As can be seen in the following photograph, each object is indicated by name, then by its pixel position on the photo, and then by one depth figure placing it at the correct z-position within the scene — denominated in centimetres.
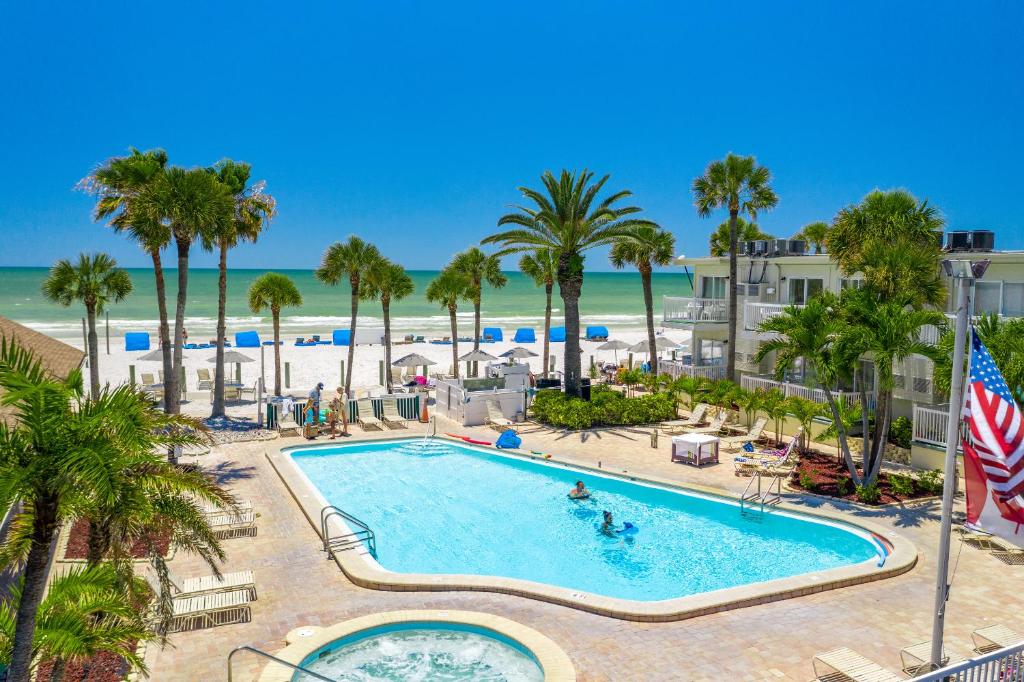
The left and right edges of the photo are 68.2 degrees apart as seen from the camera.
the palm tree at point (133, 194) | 1833
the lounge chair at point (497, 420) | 2550
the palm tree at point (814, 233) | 5138
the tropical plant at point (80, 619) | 687
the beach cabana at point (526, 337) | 6581
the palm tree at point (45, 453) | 591
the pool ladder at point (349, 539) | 1419
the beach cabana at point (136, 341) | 5447
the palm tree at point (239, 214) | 2327
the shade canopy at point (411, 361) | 3212
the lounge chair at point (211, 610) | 1092
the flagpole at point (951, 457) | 870
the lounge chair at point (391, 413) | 2660
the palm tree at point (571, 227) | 2798
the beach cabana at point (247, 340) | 5550
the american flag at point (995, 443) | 807
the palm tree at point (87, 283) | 2389
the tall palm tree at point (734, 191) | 2892
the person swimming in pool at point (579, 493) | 1852
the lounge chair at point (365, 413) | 2656
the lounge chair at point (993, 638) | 1019
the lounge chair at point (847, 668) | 928
